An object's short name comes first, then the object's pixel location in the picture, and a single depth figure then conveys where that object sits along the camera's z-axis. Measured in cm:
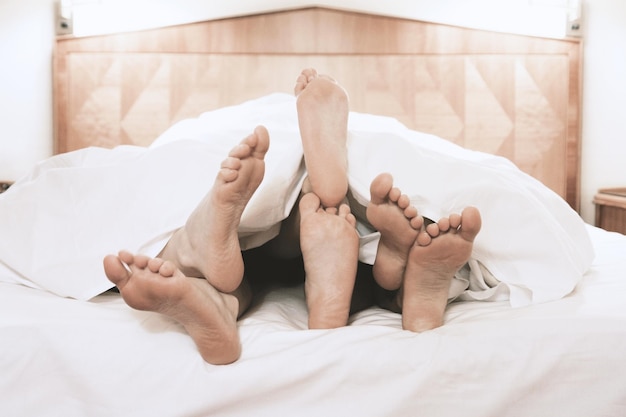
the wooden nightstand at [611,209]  218
